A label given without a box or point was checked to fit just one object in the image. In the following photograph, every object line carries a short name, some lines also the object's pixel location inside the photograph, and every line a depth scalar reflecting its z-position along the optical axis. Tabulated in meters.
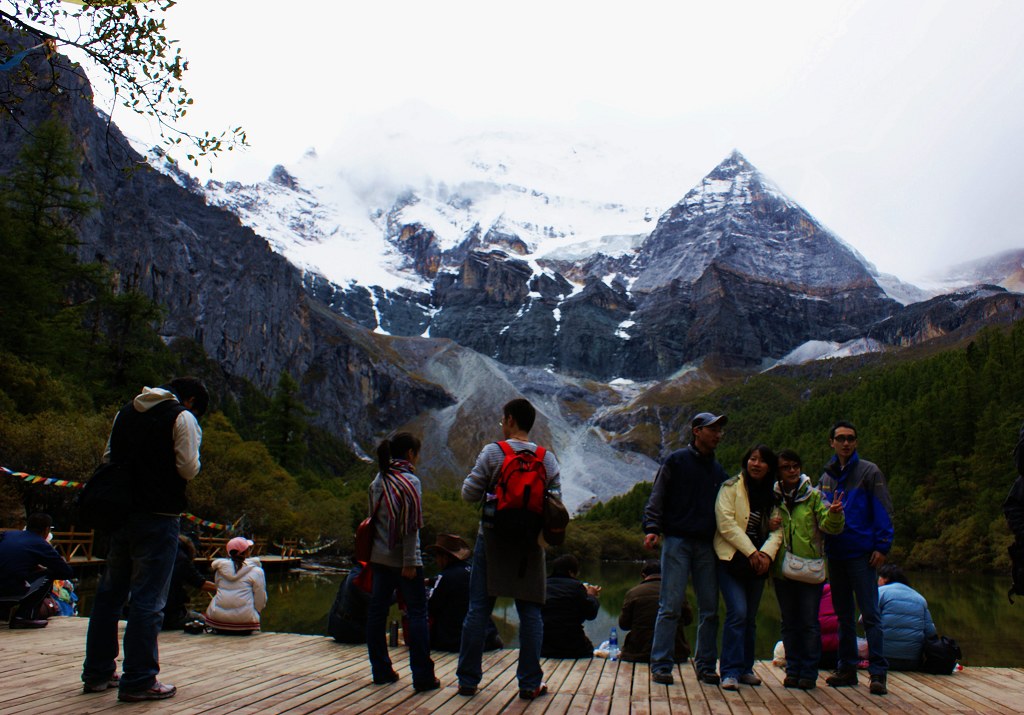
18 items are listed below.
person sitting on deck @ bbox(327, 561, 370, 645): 7.89
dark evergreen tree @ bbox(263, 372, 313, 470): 64.56
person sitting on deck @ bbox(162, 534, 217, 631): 8.64
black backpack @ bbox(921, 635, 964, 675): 6.84
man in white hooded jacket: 5.07
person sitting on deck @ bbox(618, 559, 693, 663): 7.34
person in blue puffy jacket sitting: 6.98
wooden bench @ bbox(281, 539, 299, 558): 40.81
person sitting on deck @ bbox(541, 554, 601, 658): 7.27
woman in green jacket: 5.96
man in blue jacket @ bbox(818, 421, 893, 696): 6.11
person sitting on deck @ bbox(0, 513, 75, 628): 8.11
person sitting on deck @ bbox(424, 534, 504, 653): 7.62
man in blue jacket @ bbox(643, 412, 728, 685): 6.02
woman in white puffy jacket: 8.48
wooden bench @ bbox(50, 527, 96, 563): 23.05
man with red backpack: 5.20
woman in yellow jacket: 5.91
